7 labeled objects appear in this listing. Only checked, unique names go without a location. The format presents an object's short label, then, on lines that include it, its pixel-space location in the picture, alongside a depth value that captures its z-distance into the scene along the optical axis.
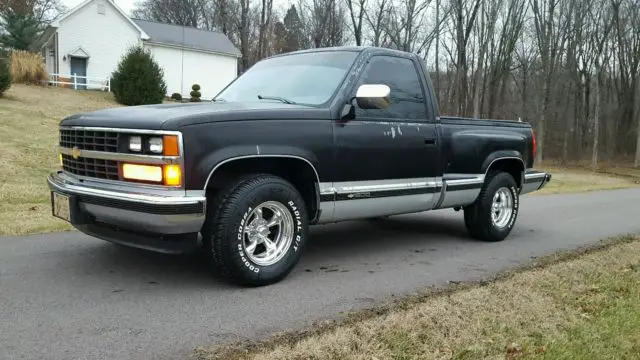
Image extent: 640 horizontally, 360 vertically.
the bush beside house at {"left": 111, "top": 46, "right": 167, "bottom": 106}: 23.78
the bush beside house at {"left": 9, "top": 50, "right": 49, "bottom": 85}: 25.83
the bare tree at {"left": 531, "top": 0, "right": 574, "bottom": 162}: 34.50
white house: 34.12
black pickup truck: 3.96
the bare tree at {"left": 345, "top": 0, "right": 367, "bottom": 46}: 37.16
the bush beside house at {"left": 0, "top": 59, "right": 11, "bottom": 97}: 19.55
